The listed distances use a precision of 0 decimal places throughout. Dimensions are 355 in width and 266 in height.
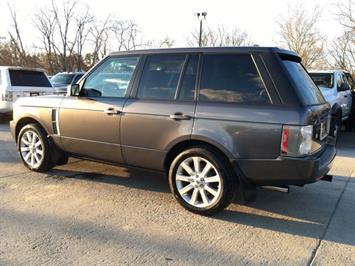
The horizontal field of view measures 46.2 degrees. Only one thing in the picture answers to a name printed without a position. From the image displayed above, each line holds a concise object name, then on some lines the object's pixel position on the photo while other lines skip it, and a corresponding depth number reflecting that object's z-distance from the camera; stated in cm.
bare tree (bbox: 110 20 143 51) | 4131
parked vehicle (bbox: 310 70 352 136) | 991
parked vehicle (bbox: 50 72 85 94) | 1753
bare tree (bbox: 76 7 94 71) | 3806
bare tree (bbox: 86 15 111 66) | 3972
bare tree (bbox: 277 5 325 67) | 3098
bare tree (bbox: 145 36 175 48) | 4471
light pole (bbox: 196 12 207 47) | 2759
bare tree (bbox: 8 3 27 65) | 3705
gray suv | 405
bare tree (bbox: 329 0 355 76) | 2452
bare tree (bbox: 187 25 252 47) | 4281
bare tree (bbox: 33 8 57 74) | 3731
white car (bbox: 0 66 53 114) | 1127
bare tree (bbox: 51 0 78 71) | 3738
